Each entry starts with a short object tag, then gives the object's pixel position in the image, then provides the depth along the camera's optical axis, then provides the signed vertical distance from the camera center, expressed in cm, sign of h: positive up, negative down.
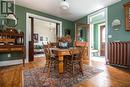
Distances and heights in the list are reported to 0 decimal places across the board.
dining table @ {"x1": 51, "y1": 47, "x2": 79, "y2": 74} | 177 -28
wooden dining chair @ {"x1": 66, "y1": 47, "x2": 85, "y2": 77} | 184 -42
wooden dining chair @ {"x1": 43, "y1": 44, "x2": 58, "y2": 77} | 190 -44
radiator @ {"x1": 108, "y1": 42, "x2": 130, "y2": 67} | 233 -38
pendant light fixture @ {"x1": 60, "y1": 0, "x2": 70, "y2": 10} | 211 +127
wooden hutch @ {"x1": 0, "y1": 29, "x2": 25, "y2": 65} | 238 +9
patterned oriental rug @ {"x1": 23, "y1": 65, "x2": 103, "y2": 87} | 144 -91
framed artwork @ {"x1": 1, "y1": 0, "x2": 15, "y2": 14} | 270 +156
